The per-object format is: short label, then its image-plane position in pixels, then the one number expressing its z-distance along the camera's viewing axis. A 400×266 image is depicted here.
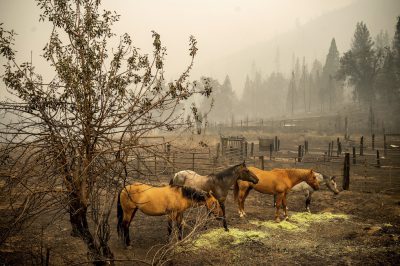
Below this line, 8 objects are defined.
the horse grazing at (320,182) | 11.58
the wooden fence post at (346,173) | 14.08
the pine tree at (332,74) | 72.00
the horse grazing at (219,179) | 10.20
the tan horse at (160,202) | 8.20
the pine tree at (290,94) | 83.97
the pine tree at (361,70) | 53.59
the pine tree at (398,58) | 50.20
